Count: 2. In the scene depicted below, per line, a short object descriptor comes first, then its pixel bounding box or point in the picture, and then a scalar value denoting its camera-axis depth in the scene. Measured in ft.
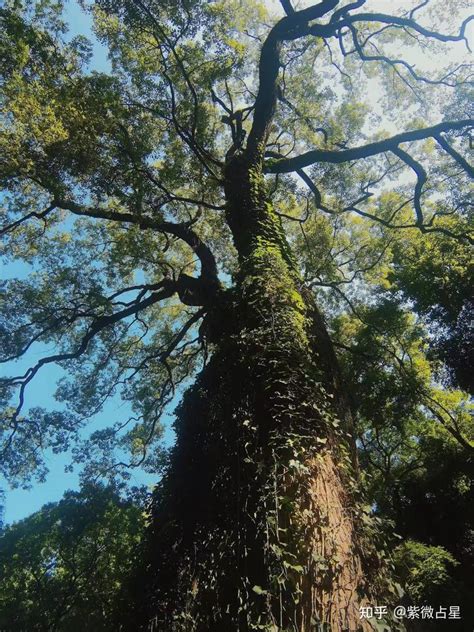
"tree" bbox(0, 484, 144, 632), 34.37
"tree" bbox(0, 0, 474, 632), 9.06
